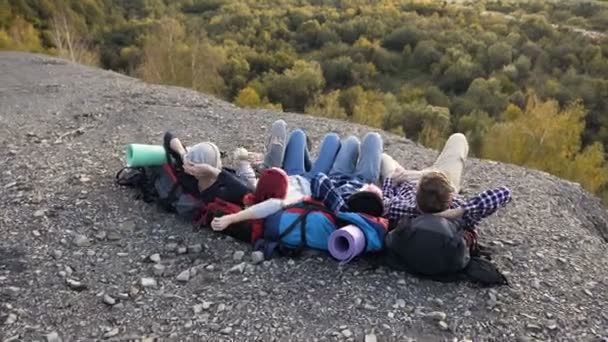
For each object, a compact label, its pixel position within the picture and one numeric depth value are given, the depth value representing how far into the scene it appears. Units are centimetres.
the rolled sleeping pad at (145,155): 509
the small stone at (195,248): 449
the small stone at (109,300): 388
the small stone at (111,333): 360
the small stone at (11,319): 366
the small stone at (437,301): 392
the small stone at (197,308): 383
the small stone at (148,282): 409
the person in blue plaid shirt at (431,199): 399
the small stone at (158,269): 423
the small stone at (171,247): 451
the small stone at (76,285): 402
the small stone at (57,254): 436
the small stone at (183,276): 416
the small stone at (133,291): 398
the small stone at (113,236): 466
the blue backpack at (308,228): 421
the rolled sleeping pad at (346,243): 409
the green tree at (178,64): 1819
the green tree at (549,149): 1398
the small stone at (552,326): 380
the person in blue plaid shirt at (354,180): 434
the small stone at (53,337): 354
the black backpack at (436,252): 385
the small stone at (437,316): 379
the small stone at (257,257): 432
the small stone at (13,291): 391
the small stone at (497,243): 485
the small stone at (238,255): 438
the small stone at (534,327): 378
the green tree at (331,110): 1884
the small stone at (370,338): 360
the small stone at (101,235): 466
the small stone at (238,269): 423
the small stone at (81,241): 455
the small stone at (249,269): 422
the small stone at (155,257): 438
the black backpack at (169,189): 485
